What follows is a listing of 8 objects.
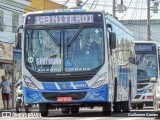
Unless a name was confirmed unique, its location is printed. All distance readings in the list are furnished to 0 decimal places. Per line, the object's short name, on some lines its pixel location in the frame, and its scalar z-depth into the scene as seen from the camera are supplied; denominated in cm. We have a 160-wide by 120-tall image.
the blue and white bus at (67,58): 1923
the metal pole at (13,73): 3398
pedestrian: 2928
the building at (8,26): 3494
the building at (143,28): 7919
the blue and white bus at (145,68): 3272
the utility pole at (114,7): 4200
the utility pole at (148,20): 4891
